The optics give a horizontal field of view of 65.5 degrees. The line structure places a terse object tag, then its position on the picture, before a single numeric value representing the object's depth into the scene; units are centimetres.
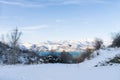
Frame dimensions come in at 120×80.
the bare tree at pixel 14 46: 1231
